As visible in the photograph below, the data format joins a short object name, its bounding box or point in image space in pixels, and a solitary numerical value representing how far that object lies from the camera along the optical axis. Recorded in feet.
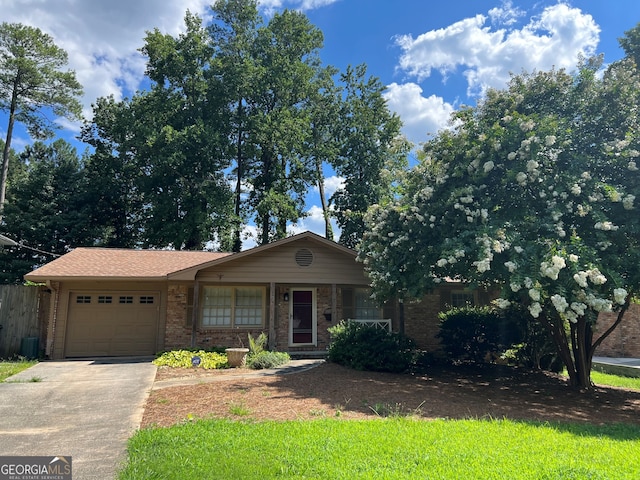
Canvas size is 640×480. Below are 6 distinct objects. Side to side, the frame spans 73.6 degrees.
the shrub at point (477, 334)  39.55
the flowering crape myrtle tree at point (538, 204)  22.33
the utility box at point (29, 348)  40.60
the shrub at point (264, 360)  35.04
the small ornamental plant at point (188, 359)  35.73
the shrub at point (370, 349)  32.94
